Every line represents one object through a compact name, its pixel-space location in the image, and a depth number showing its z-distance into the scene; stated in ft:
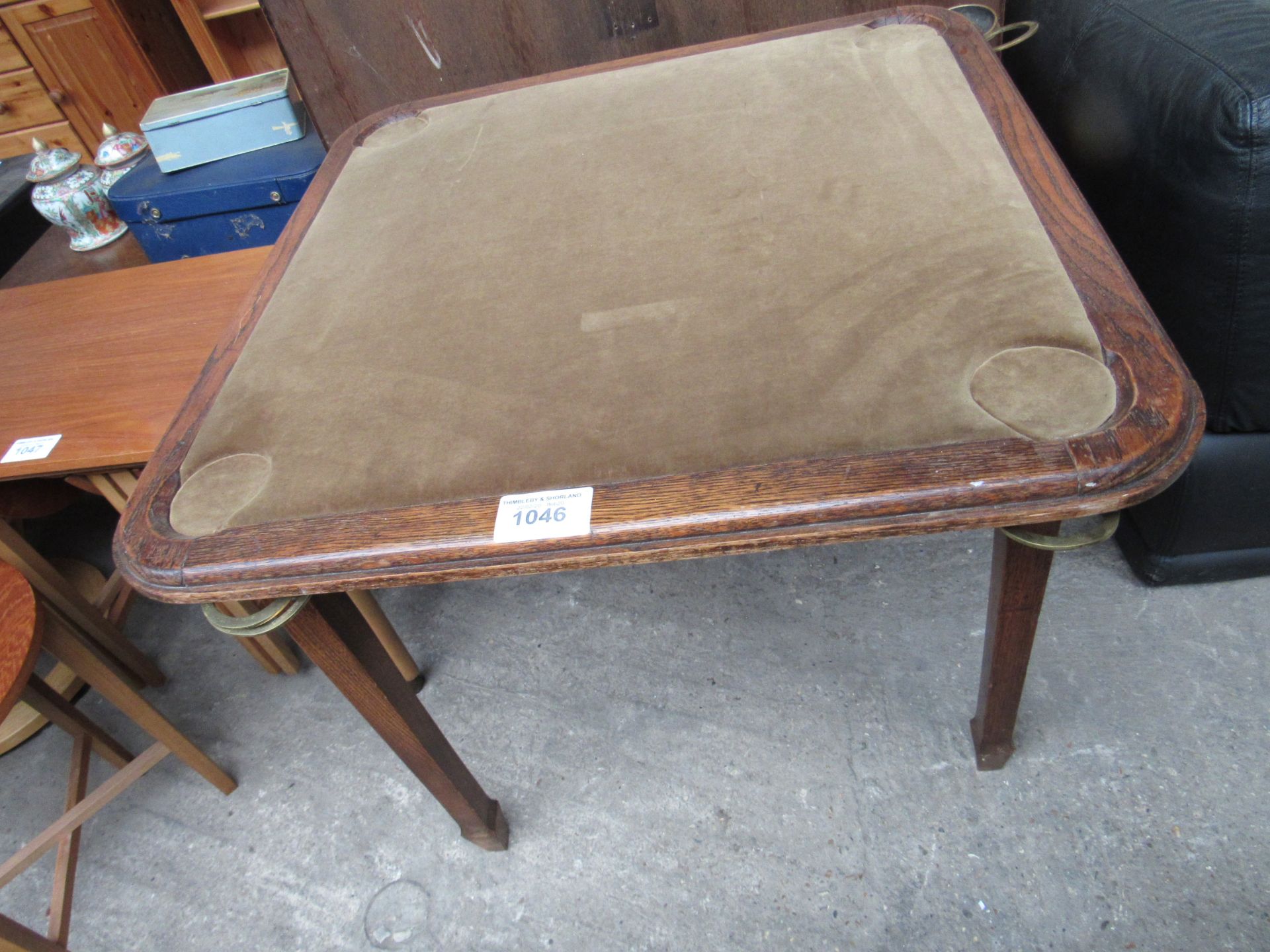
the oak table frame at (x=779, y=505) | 2.13
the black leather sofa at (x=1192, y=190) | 3.38
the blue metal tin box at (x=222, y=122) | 6.37
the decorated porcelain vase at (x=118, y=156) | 6.90
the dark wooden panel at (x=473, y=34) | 5.63
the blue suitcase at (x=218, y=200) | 6.30
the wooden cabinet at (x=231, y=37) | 7.85
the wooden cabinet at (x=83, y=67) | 9.54
